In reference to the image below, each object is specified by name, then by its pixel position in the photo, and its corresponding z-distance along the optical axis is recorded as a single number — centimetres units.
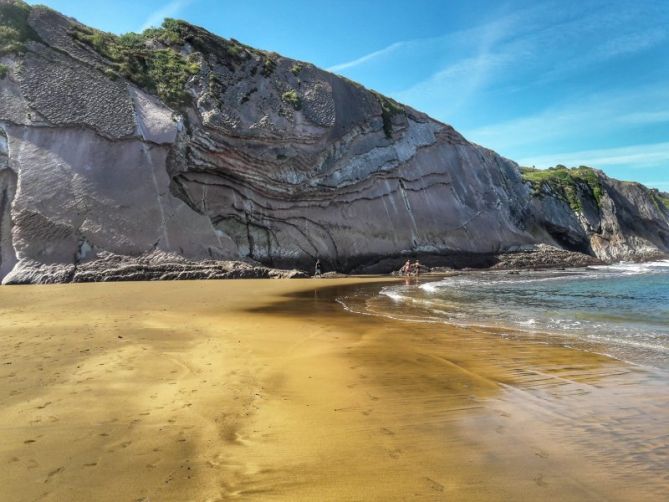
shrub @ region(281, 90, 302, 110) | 2655
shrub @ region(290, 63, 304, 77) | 2809
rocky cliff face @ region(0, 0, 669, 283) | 1823
